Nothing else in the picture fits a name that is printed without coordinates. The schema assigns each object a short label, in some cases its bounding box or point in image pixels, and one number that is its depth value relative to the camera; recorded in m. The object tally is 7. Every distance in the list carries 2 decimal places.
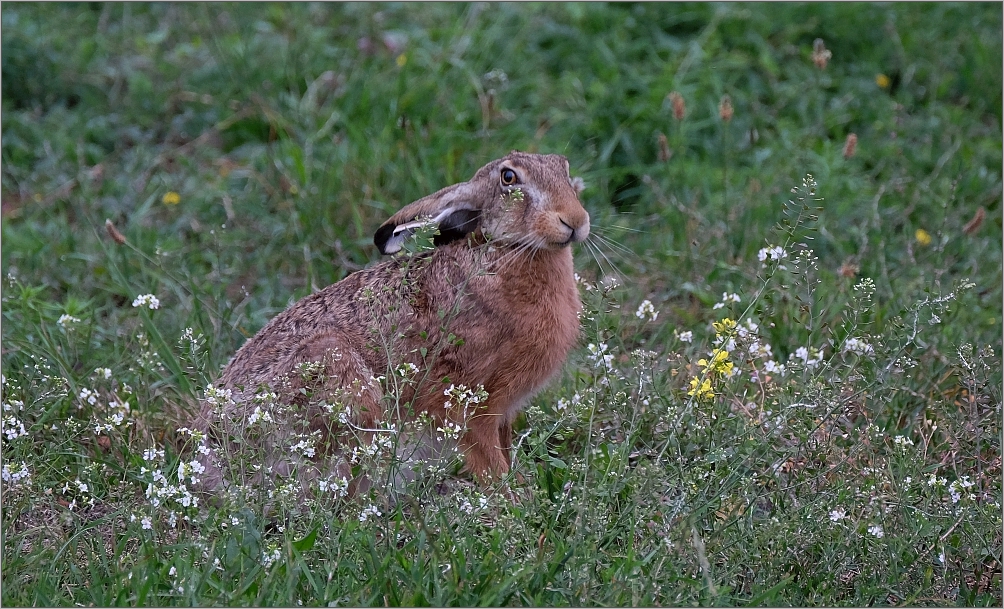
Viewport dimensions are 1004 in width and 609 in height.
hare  9.45
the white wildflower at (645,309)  10.09
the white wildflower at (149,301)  9.87
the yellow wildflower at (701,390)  8.62
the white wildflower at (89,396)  9.36
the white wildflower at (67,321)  10.27
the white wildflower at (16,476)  8.37
